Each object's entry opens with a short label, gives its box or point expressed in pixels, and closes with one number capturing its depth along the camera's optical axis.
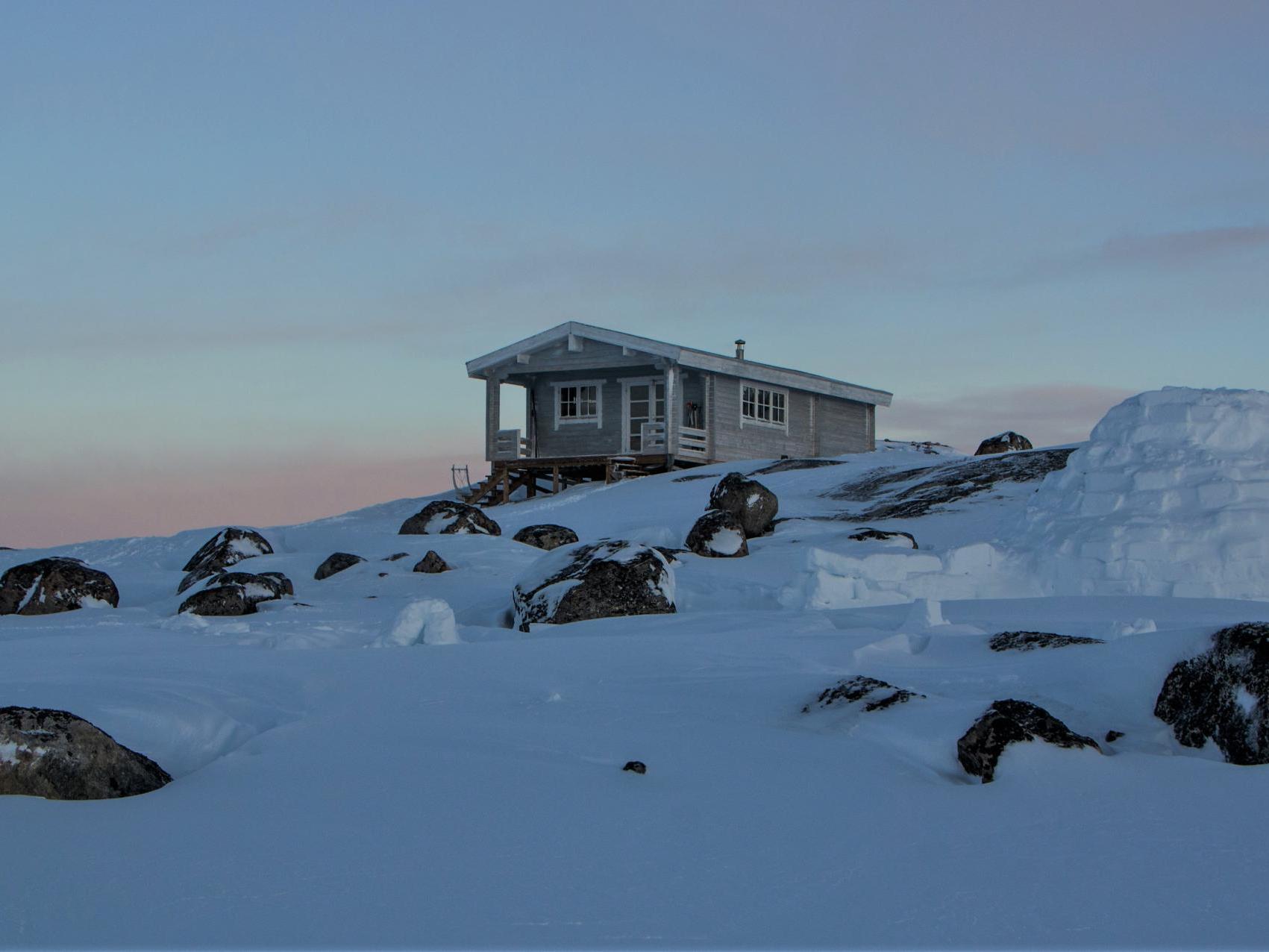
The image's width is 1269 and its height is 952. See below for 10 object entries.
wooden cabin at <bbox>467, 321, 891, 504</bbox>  29.53
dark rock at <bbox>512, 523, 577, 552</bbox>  16.14
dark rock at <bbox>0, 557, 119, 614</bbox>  12.98
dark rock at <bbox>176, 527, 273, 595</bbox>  15.67
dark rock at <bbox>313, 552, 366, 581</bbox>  14.31
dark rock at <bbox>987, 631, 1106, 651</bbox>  6.59
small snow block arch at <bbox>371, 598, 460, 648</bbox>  8.72
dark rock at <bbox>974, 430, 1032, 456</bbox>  26.70
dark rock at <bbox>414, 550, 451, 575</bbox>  13.53
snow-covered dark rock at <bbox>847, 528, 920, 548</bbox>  14.04
